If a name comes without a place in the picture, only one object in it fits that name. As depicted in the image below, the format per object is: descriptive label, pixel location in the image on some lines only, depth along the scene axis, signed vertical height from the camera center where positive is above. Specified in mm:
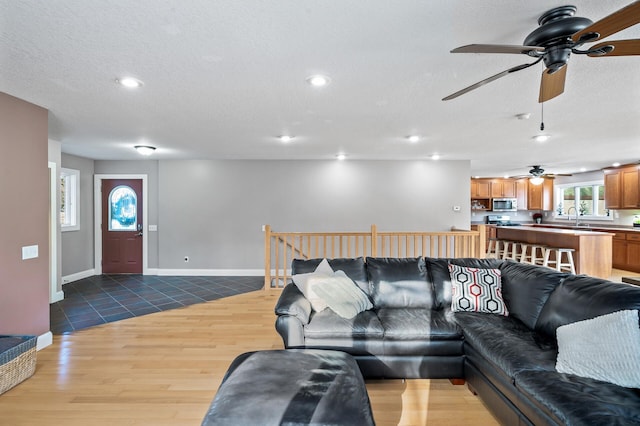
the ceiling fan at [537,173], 7488 +986
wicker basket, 2498 -1195
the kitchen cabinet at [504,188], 10273 +832
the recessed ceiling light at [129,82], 2725 +1167
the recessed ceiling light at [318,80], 2666 +1160
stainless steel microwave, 10109 +275
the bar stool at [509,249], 7535 -906
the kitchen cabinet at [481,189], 10273 +802
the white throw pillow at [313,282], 2951 -656
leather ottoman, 1522 -962
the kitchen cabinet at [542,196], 9938 +560
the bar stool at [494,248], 8266 -954
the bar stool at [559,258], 6004 -865
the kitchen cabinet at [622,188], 7152 +608
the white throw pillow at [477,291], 2904 -731
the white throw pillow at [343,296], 2844 -765
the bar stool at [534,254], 6633 -930
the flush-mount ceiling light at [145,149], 5311 +1116
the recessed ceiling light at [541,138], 4741 +1160
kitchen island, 5918 -709
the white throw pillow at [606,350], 1720 -791
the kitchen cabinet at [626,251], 6895 -840
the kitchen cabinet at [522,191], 10297 +736
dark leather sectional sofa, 1667 -920
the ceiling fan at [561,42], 1580 +907
